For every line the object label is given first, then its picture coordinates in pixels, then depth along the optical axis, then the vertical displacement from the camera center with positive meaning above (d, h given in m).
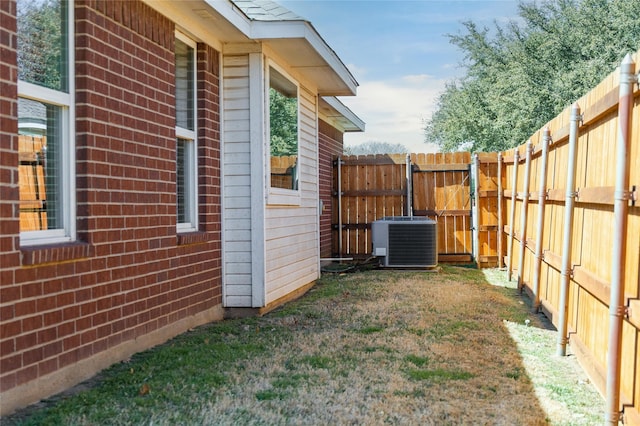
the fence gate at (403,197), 12.43 -0.14
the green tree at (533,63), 18.89 +4.06
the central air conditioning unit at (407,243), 11.08 -0.90
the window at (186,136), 5.91 +0.46
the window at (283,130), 7.44 +0.71
